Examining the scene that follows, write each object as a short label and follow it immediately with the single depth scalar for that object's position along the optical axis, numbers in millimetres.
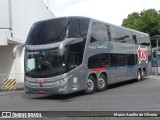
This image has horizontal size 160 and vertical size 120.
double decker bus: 16812
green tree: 66125
